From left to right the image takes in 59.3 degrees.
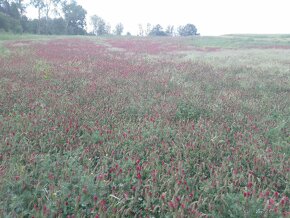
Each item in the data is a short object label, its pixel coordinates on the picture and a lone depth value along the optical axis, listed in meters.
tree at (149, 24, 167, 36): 100.16
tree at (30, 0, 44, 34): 65.88
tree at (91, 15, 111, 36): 98.06
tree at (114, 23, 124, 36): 111.00
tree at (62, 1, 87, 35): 73.31
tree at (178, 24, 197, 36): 104.04
